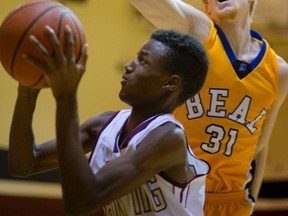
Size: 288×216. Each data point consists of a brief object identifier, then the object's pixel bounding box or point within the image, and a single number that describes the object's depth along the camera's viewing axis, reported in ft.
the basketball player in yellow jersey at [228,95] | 20.22
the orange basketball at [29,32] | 13.70
